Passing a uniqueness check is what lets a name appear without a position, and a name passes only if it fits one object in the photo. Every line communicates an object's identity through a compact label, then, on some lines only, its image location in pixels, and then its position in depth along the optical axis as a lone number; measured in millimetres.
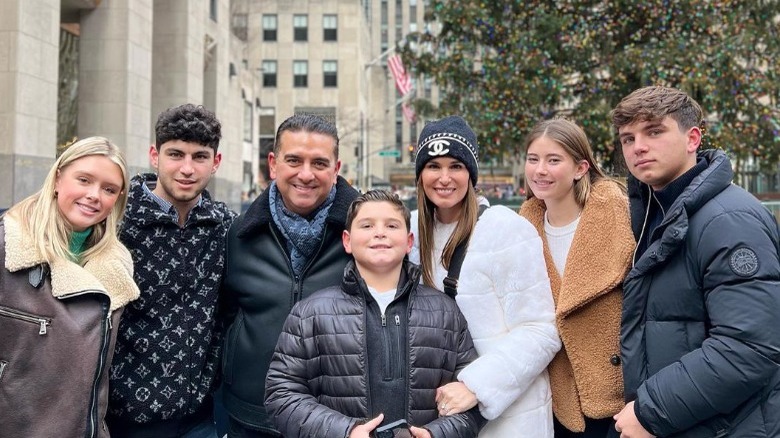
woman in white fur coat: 3031
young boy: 2953
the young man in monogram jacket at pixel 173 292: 3334
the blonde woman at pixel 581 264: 3217
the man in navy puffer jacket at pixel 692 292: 2508
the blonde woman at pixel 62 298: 2770
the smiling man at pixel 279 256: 3527
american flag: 36575
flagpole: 61900
